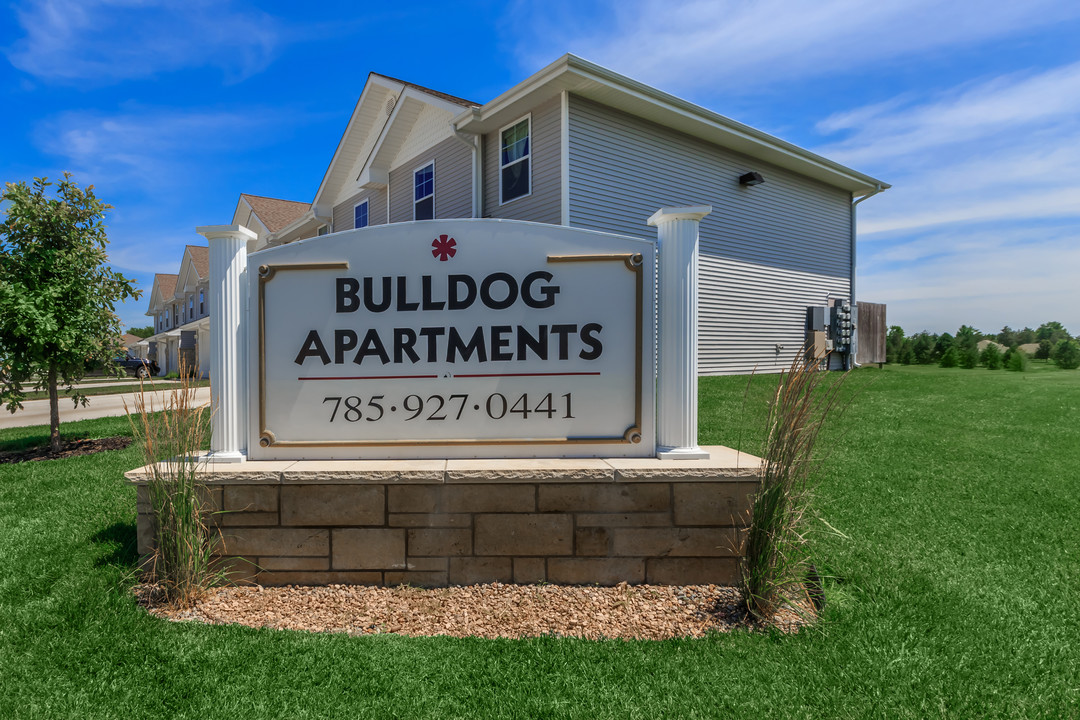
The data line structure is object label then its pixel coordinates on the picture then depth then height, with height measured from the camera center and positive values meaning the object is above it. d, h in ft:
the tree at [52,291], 22.98 +2.85
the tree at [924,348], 84.89 +1.00
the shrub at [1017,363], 69.97 -1.13
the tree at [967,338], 82.94 +2.59
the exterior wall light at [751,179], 43.07 +13.87
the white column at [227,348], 11.51 +0.17
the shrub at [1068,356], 78.74 -0.30
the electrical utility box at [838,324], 49.75 +2.80
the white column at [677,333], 11.39 +0.46
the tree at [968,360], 74.02 -0.78
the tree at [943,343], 83.61 +1.66
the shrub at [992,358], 73.31 -0.52
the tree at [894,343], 87.12 +1.85
